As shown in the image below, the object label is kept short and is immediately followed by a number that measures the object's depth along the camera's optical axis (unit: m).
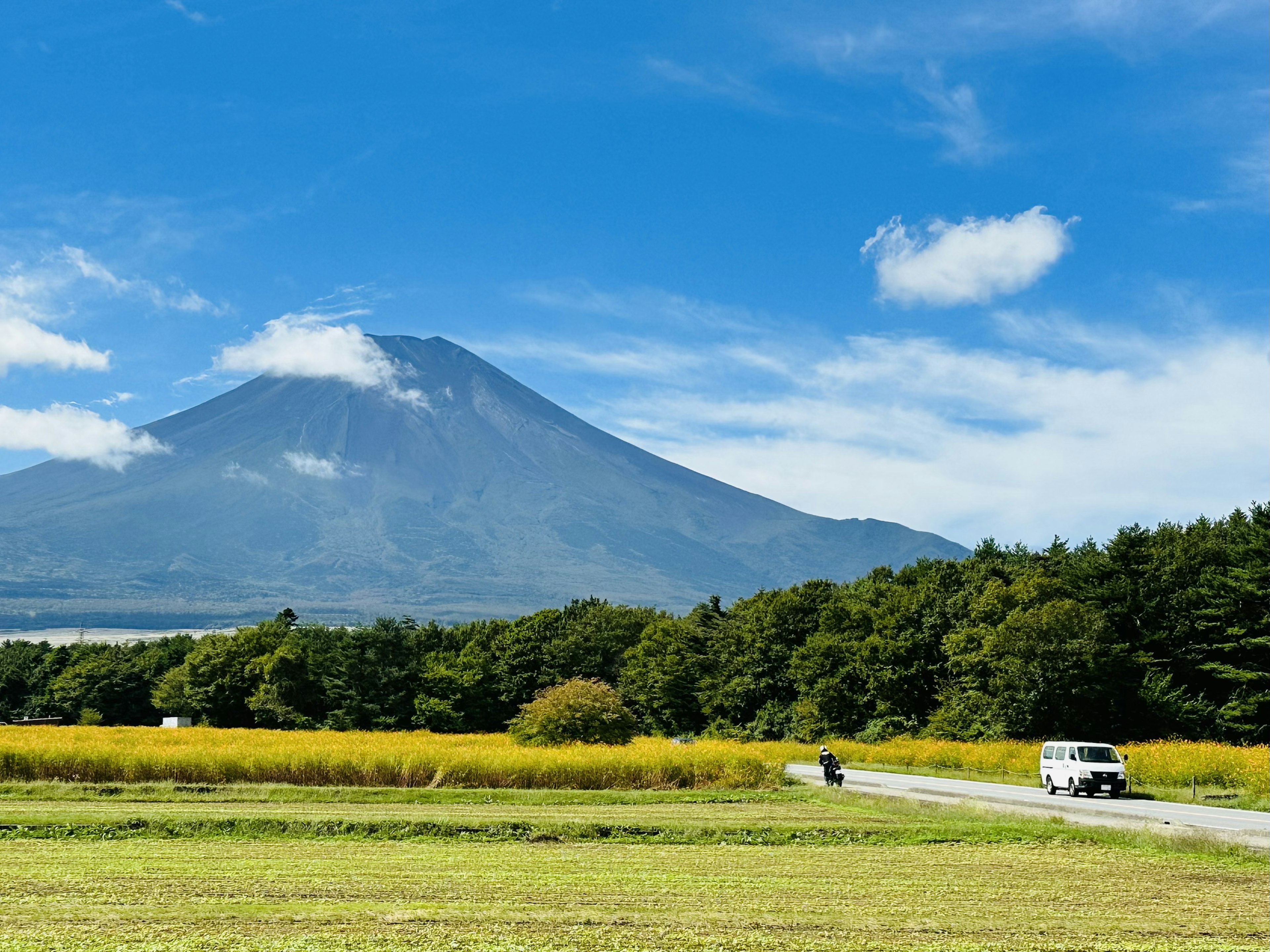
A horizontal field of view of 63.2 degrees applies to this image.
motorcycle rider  36.41
